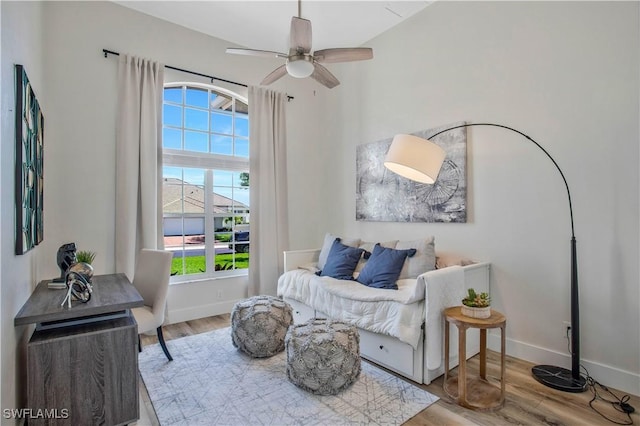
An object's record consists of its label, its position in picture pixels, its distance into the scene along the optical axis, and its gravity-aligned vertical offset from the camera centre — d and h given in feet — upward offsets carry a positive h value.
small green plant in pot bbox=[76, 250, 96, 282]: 7.06 -1.25
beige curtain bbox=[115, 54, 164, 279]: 11.13 +1.81
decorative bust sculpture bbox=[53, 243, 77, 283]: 7.95 -1.12
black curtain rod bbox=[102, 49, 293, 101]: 11.16 +5.52
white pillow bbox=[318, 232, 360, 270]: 12.44 -1.29
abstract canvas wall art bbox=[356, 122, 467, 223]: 10.73 +0.83
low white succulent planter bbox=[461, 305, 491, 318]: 7.08 -2.19
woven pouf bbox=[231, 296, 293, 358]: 9.04 -3.22
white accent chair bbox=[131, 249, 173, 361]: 8.58 -2.08
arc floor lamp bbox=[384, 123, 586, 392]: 7.72 +1.04
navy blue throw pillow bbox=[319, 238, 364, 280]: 11.18 -1.77
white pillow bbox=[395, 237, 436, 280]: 10.02 -1.51
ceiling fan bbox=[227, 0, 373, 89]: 7.79 +4.09
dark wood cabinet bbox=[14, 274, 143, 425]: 5.43 -2.61
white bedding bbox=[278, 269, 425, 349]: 7.85 -2.53
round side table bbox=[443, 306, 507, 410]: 6.92 -3.70
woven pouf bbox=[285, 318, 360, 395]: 7.22 -3.30
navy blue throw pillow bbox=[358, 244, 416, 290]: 9.75 -1.74
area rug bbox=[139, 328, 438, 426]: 6.53 -4.10
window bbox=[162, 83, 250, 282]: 12.85 +1.32
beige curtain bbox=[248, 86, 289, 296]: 14.15 +0.88
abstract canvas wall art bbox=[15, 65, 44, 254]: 5.78 +0.93
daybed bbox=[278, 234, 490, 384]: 7.75 -2.59
